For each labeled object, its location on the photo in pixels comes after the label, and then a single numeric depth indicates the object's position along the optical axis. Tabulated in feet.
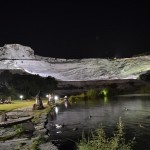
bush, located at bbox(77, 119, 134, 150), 23.32
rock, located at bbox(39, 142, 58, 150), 31.45
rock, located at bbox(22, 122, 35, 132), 41.04
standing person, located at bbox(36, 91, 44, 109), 68.33
